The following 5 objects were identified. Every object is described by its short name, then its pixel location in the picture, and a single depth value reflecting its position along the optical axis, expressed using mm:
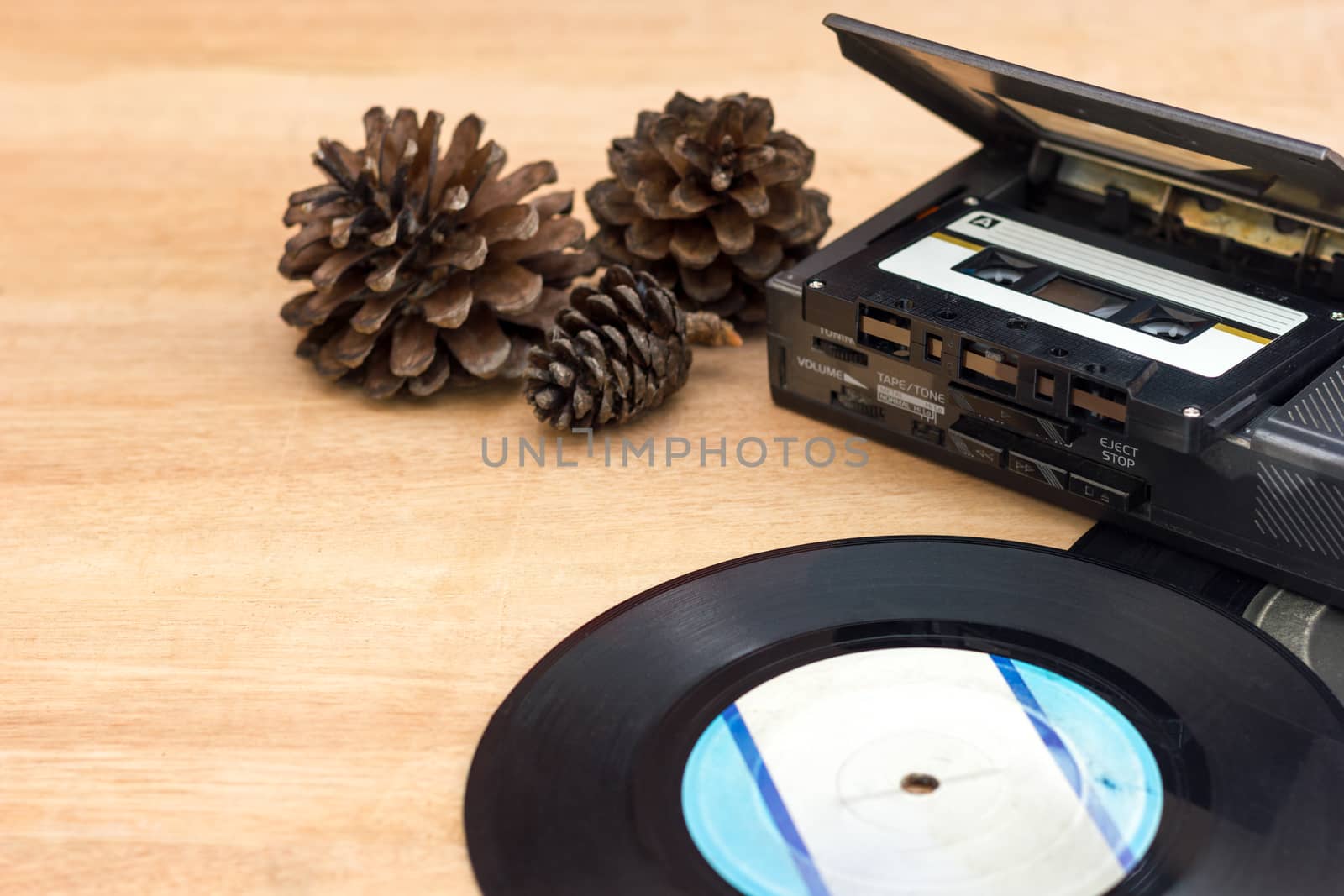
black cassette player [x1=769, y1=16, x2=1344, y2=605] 735
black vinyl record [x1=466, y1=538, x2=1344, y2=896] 682
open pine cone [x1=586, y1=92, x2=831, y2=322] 831
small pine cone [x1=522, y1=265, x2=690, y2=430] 801
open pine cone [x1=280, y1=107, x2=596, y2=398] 818
